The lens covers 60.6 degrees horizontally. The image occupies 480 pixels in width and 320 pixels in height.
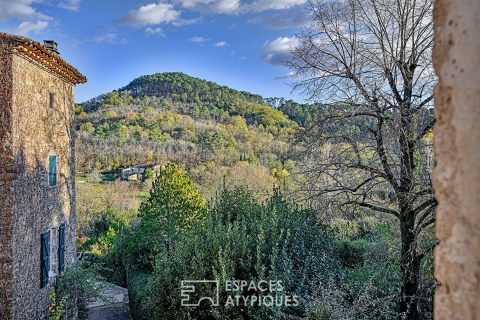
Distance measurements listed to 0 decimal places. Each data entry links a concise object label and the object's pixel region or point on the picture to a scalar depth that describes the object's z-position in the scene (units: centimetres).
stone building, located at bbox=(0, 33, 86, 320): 795
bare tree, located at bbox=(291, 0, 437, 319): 656
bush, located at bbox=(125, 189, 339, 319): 710
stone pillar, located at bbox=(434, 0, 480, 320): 115
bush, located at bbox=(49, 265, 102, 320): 1100
